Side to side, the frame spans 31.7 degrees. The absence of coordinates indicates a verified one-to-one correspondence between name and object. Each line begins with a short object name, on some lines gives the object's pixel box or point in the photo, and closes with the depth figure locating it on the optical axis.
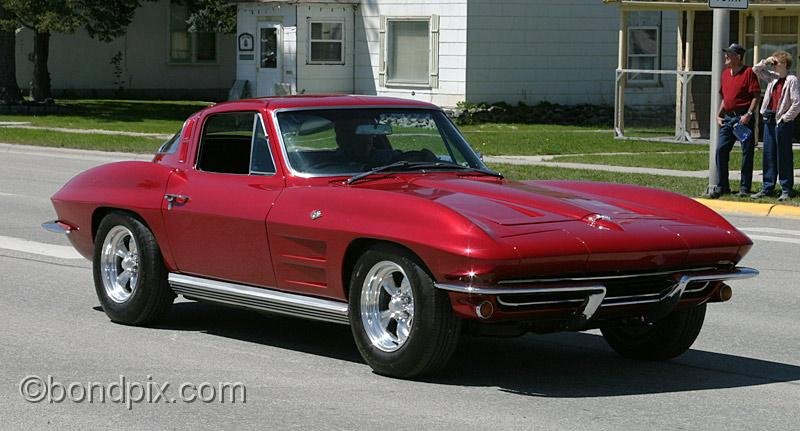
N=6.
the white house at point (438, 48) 34.47
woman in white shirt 17.39
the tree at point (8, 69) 37.75
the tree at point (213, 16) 44.28
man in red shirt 17.70
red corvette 6.96
